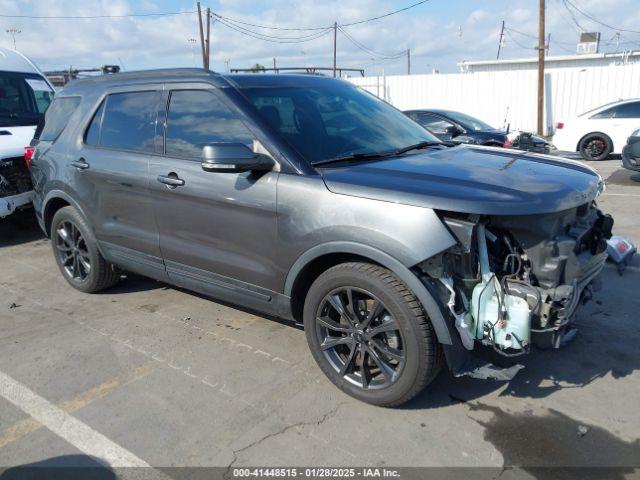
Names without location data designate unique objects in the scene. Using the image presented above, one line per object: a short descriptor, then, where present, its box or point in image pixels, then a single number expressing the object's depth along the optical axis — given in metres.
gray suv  2.75
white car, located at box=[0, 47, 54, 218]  6.61
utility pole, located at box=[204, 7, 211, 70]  39.00
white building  34.53
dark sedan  11.47
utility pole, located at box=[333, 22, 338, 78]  46.53
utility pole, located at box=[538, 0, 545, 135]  19.95
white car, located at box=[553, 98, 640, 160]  13.30
